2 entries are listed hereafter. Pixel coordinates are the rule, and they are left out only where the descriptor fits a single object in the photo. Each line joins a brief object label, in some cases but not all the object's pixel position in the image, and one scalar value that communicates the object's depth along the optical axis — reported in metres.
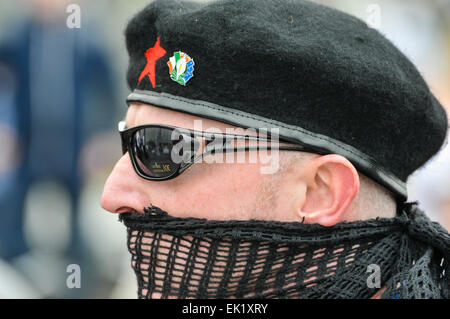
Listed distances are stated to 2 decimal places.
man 2.28
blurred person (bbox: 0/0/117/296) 3.09
